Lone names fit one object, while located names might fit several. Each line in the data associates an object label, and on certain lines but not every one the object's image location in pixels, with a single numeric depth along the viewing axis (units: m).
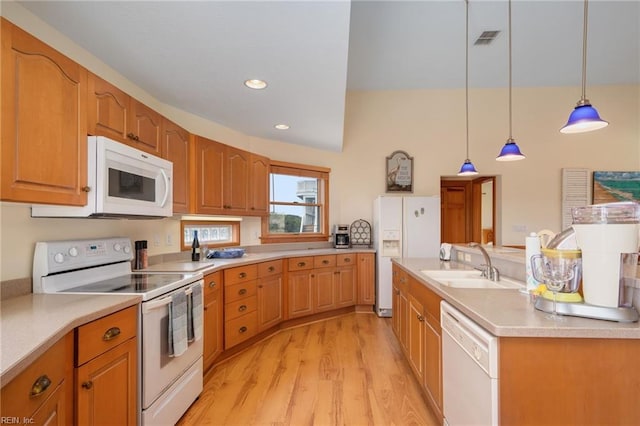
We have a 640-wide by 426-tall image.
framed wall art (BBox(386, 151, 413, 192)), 4.63
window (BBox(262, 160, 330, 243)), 4.06
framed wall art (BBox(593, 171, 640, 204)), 4.44
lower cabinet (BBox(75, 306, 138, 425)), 1.19
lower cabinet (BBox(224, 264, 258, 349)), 2.60
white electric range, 1.54
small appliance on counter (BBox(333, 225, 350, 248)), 4.30
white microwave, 1.59
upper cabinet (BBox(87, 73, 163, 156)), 1.63
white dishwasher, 1.12
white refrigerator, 4.00
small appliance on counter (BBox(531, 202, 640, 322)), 1.09
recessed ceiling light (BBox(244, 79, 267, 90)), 2.29
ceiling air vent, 3.16
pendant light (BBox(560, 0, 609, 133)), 1.72
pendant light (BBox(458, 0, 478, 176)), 3.15
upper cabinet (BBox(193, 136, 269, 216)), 2.73
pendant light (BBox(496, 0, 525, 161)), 2.56
